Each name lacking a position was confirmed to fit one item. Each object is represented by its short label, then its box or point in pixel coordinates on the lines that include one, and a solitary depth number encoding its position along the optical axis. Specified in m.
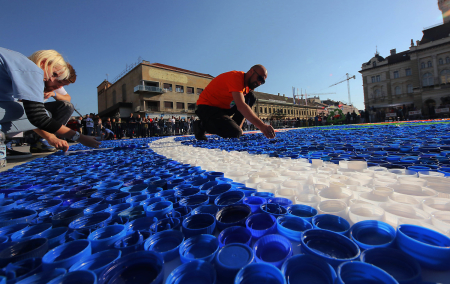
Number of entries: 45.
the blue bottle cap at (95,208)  0.25
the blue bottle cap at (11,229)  0.21
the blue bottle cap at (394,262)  0.13
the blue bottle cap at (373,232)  0.16
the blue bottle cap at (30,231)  0.20
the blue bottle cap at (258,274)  0.12
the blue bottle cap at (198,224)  0.19
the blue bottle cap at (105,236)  0.17
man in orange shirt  2.01
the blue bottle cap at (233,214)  0.20
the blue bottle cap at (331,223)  0.18
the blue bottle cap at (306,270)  0.13
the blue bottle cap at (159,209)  0.23
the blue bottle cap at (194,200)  0.25
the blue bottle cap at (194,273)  0.13
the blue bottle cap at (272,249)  0.15
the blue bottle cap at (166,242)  0.16
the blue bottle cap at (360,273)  0.12
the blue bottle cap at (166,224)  0.20
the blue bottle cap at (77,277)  0.13
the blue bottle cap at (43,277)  0.14
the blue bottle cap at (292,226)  0.17
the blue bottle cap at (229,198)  0.26
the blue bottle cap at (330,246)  0.13
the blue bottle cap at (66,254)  0.15
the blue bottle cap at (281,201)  0.24
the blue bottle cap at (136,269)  0.14
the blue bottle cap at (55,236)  0.19
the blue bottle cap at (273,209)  0.22
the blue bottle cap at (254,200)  0.25
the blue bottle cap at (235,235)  0.17
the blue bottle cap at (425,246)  0.13
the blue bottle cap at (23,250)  0.16
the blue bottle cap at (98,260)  0.15
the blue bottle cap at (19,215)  0.24
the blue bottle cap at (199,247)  0.16
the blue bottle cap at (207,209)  0.23
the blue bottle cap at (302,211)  0.21
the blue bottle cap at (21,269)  0.15
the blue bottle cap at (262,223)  0.18
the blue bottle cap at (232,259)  0.13
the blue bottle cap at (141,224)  0.21
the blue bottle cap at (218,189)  0.29
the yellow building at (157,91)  22.22
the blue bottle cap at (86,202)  0.28
